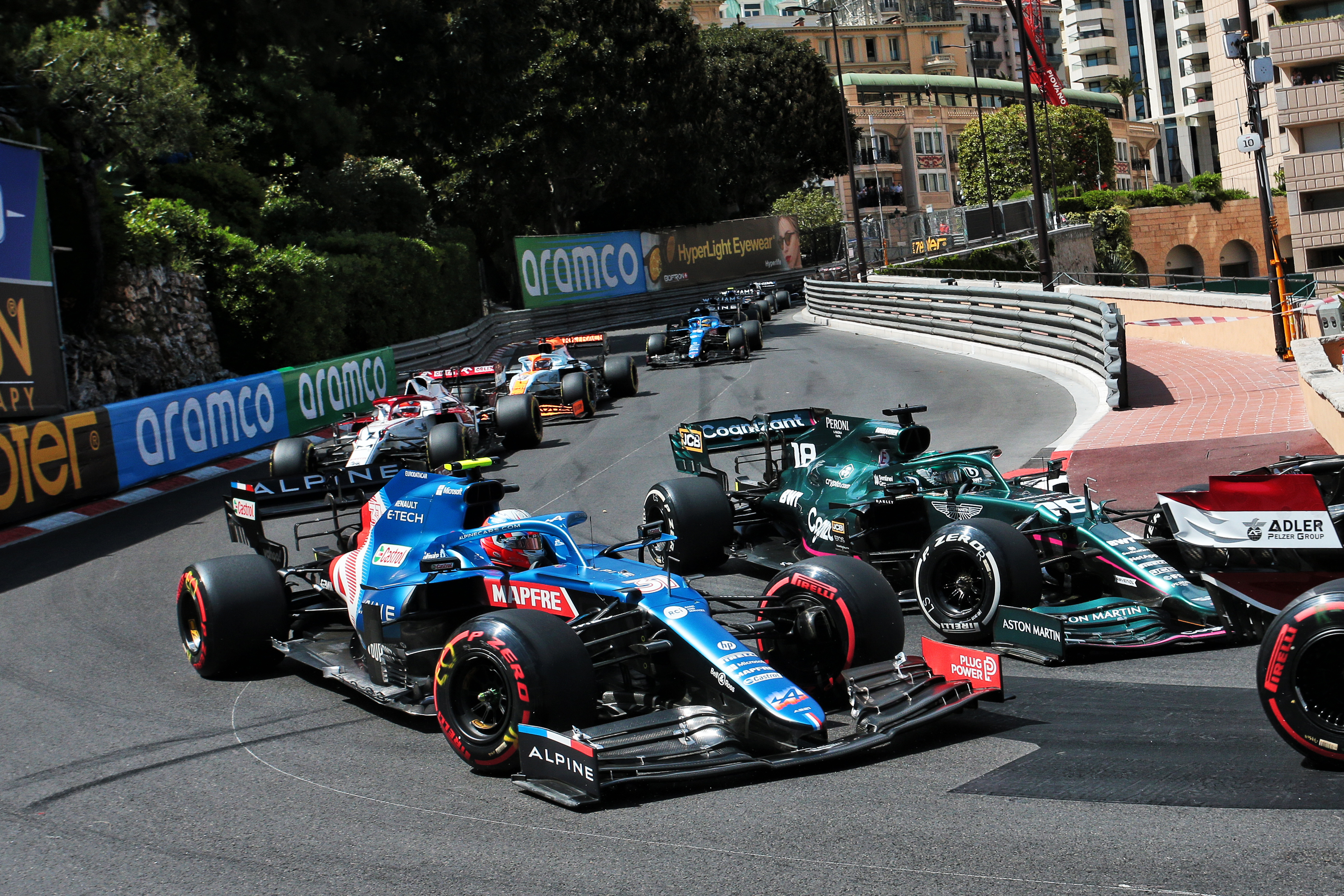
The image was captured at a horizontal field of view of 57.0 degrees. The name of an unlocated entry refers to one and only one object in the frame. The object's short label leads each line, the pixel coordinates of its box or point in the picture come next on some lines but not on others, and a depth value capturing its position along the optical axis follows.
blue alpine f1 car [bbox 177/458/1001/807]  5.80
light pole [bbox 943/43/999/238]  55.28
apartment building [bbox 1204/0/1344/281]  54.62
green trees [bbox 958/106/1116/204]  85.56
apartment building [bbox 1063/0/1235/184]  109.38
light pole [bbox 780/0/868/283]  46.75
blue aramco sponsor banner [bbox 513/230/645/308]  45.91
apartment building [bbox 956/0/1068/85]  146.00
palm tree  132.50
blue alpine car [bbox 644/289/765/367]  30.41
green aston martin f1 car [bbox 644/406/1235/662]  7.46
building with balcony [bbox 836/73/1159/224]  98.25
